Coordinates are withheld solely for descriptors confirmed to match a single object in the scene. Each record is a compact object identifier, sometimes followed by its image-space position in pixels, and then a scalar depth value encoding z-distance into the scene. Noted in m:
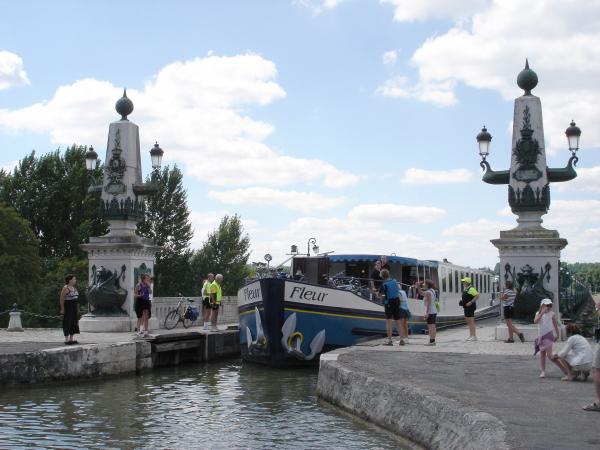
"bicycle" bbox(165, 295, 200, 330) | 24.50
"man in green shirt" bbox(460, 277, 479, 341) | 18.47
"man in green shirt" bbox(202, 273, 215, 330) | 23.31
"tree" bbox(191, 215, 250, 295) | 57.97
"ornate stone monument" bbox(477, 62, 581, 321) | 19.09
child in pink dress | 11.88
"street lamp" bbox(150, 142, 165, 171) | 23.80
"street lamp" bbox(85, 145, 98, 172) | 24.19
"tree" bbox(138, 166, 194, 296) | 54.75
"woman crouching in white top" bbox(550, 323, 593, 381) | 11.31
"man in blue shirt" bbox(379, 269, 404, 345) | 17.52
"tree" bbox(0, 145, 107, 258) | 50.91
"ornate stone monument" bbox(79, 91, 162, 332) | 22.64
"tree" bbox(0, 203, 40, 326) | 43.88
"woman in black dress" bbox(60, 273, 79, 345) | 17.00
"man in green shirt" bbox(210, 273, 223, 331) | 23.16
